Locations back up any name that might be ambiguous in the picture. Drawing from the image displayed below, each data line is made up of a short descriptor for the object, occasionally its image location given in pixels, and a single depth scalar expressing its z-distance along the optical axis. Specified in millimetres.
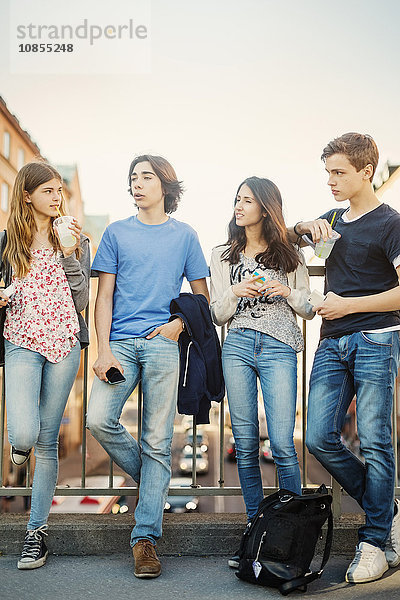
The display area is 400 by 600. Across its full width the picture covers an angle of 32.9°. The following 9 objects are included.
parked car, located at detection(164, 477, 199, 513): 20806
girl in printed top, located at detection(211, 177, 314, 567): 3398
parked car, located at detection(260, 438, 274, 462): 37119
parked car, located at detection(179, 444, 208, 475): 34406
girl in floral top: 3270
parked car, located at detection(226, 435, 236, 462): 42712
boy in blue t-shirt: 3395
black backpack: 3082
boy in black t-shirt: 3268
